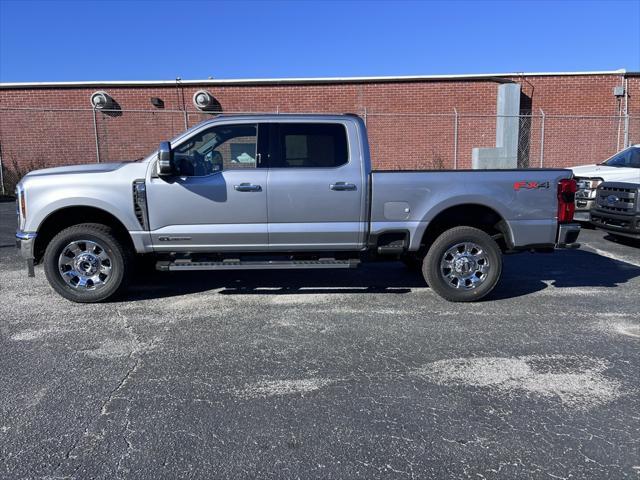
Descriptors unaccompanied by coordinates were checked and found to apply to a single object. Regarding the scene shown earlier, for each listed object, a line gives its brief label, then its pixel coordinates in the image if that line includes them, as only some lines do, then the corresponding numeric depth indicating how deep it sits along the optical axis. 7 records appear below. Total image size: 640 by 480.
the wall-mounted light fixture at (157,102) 16.47
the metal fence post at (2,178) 15.56
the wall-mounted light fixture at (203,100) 16.12
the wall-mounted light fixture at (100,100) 15.88
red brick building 16.09
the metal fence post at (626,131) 16.46
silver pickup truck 5.43
